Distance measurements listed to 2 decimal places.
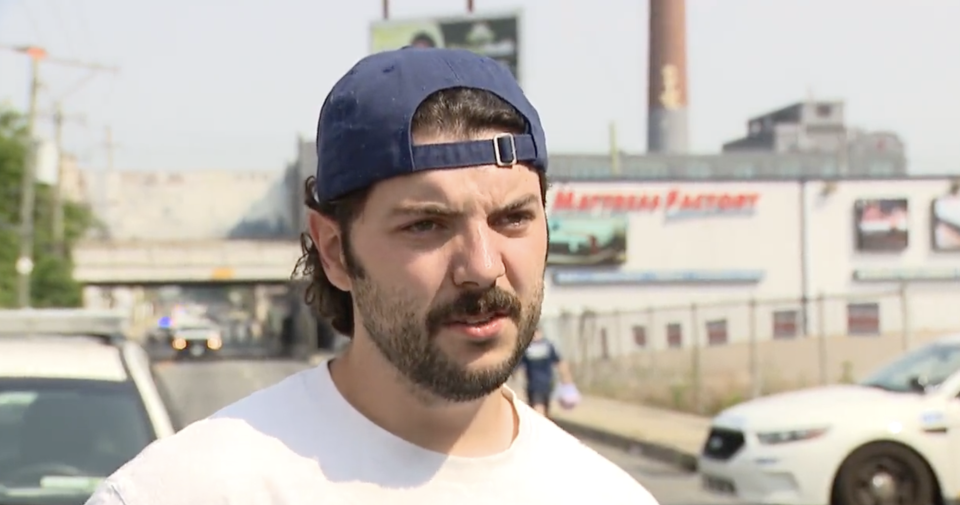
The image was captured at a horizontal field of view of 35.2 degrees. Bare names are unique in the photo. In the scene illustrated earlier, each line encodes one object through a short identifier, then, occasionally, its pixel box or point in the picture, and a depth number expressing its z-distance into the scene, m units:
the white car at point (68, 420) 6.30
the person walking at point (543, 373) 17.77
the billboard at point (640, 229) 50.59
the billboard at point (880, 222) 51.34
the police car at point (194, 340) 62.75
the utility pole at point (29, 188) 40.50
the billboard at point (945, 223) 51.53
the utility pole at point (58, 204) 54.06
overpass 69.19
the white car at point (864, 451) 11.88
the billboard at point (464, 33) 52.19
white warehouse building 50.72
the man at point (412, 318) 2.09
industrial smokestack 61.44
